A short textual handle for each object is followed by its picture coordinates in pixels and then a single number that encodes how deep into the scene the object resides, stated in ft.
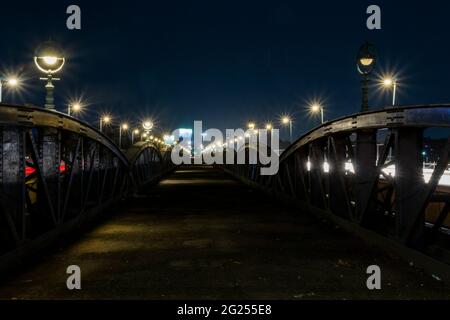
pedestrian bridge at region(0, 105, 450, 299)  22.77
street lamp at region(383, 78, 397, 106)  115.44
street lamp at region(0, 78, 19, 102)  131.52
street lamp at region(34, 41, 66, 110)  39.99
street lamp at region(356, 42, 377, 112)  38.40
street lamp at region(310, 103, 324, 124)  165.27
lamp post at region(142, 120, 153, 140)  158.51
